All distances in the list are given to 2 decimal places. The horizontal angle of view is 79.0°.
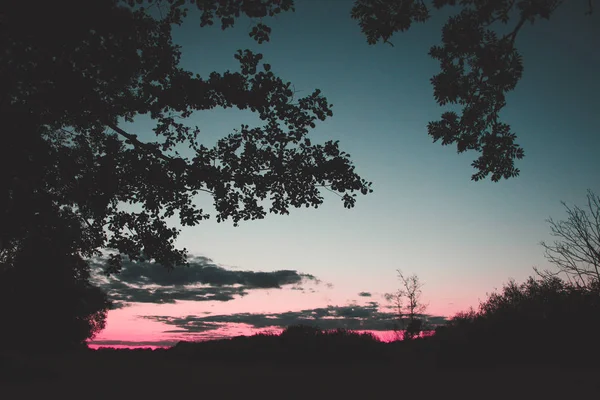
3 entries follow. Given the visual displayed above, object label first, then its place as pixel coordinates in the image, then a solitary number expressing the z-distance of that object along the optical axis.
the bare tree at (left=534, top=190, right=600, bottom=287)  19.08
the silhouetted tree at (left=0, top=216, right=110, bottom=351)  33.53
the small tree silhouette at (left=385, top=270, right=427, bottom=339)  34.72
